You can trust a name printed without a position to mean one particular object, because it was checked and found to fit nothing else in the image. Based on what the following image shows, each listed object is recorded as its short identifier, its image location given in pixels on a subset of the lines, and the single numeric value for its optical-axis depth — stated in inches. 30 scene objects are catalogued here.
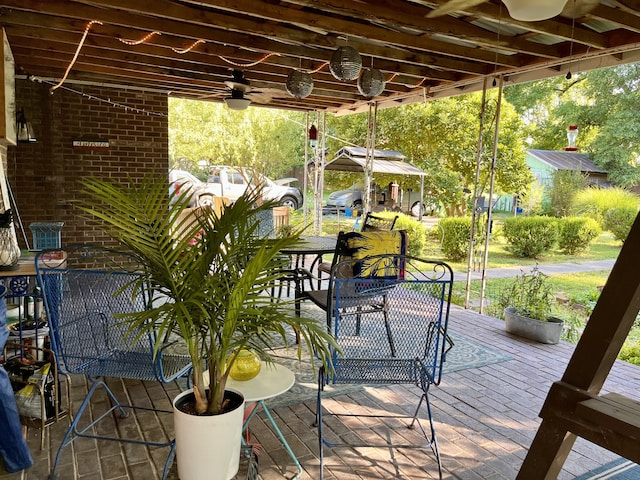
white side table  70.2
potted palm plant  61.5
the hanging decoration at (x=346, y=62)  133.2
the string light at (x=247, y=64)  171.4
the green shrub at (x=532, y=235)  363.3
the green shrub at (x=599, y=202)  438.3
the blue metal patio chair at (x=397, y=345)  80.2
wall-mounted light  171.3
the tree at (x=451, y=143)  404.5
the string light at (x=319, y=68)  182.9
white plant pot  63.2
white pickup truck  472.7
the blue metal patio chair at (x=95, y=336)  75.7
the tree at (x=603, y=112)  565.0
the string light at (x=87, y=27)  134.2
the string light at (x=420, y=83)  207.0
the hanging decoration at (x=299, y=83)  157.2
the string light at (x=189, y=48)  154.8
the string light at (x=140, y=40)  146.6
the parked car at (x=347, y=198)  615.5
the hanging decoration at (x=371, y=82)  153.5
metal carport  349.1
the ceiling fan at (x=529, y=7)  72.7
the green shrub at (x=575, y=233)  380.5
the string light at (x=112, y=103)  204.6
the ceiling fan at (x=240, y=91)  169.2
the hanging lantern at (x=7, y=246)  101.0
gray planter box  149.4
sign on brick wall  209.6
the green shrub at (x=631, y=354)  153.6
